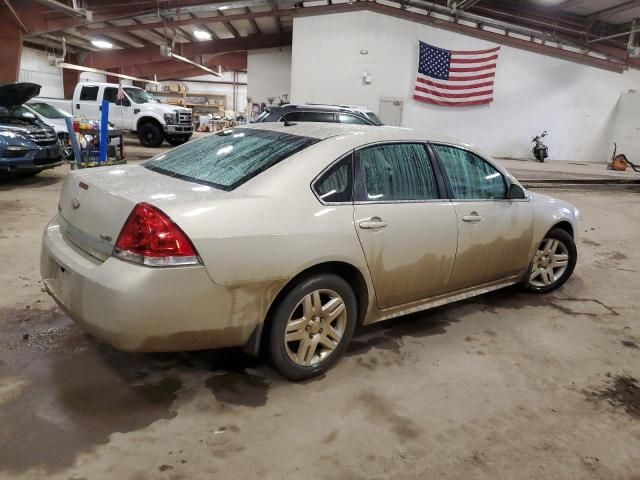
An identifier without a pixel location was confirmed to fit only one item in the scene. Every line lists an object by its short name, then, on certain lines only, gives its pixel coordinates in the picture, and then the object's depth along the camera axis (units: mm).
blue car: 7367
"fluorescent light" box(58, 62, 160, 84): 20391
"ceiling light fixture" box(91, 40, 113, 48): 22016
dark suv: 8938
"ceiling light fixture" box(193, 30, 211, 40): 20558
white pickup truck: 14828
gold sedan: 2164
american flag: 16828
